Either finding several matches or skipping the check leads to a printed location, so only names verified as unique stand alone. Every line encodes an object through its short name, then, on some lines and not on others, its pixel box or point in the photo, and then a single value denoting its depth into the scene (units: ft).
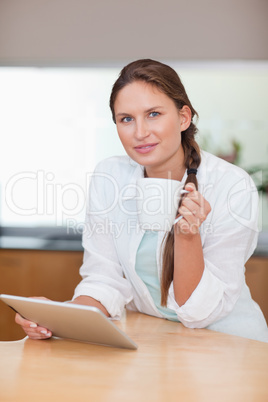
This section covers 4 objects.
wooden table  3.19
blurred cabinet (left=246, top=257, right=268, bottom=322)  10.69
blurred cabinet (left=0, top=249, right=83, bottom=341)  11.27
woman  4.92
